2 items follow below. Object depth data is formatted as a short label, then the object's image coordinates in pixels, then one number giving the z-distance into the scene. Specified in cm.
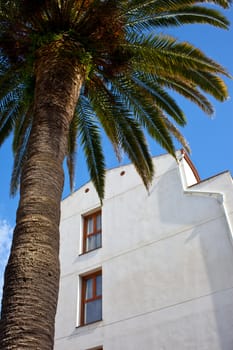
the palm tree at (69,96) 439
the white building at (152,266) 1216
